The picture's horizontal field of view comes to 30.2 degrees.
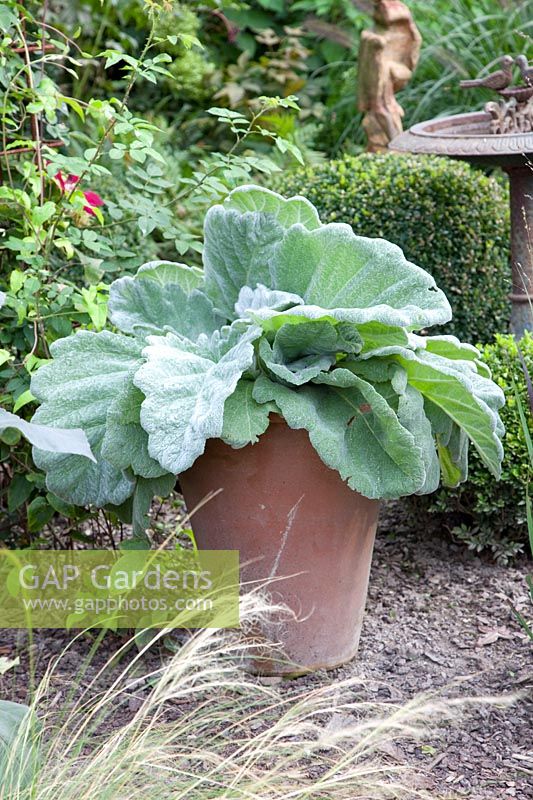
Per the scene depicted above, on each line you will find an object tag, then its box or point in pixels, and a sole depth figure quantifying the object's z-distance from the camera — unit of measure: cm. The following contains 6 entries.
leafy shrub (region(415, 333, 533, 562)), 301
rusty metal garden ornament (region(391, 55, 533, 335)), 338
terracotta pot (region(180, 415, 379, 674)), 236
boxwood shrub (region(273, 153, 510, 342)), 411
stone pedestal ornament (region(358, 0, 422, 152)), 497
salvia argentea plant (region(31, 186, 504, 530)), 218
